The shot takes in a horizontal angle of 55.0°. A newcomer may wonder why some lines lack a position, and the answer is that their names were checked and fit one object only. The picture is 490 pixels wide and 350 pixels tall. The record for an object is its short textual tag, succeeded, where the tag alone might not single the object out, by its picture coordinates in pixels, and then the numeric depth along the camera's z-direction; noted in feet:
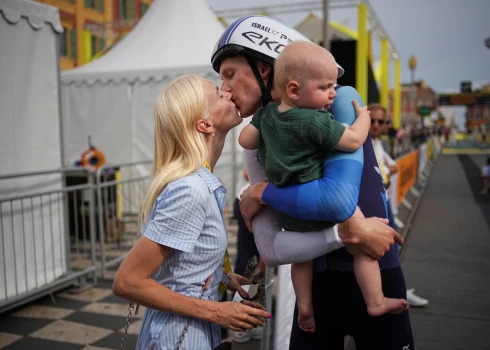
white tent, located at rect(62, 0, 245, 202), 34.04
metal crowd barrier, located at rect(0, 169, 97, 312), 15.46
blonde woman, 4.91
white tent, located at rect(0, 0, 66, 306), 15.72
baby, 4.75
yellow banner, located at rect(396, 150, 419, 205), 33.71
